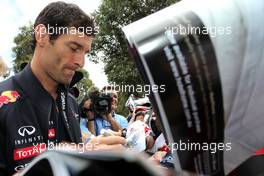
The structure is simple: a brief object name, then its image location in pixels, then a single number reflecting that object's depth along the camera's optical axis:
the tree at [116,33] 18.72
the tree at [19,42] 23.98
